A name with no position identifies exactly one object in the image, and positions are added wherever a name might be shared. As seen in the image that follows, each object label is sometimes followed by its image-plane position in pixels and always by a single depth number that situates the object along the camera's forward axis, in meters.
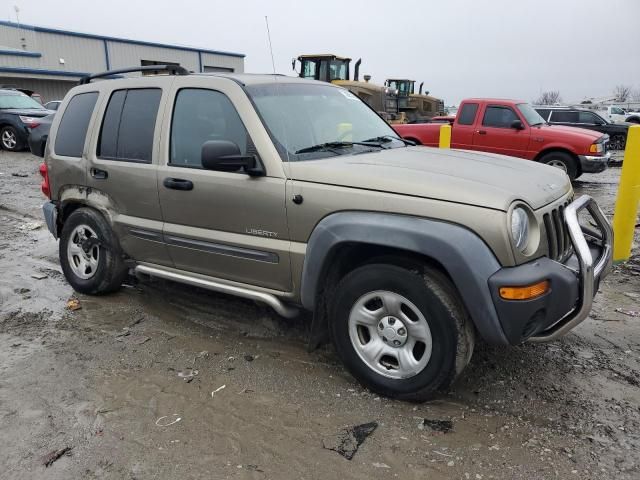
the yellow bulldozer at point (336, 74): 16.88
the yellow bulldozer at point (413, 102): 21.77
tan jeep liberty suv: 2.76
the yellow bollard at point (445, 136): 8.90
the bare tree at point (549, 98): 85.69
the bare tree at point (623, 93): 78.43
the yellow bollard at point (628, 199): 5.11
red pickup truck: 10.95
